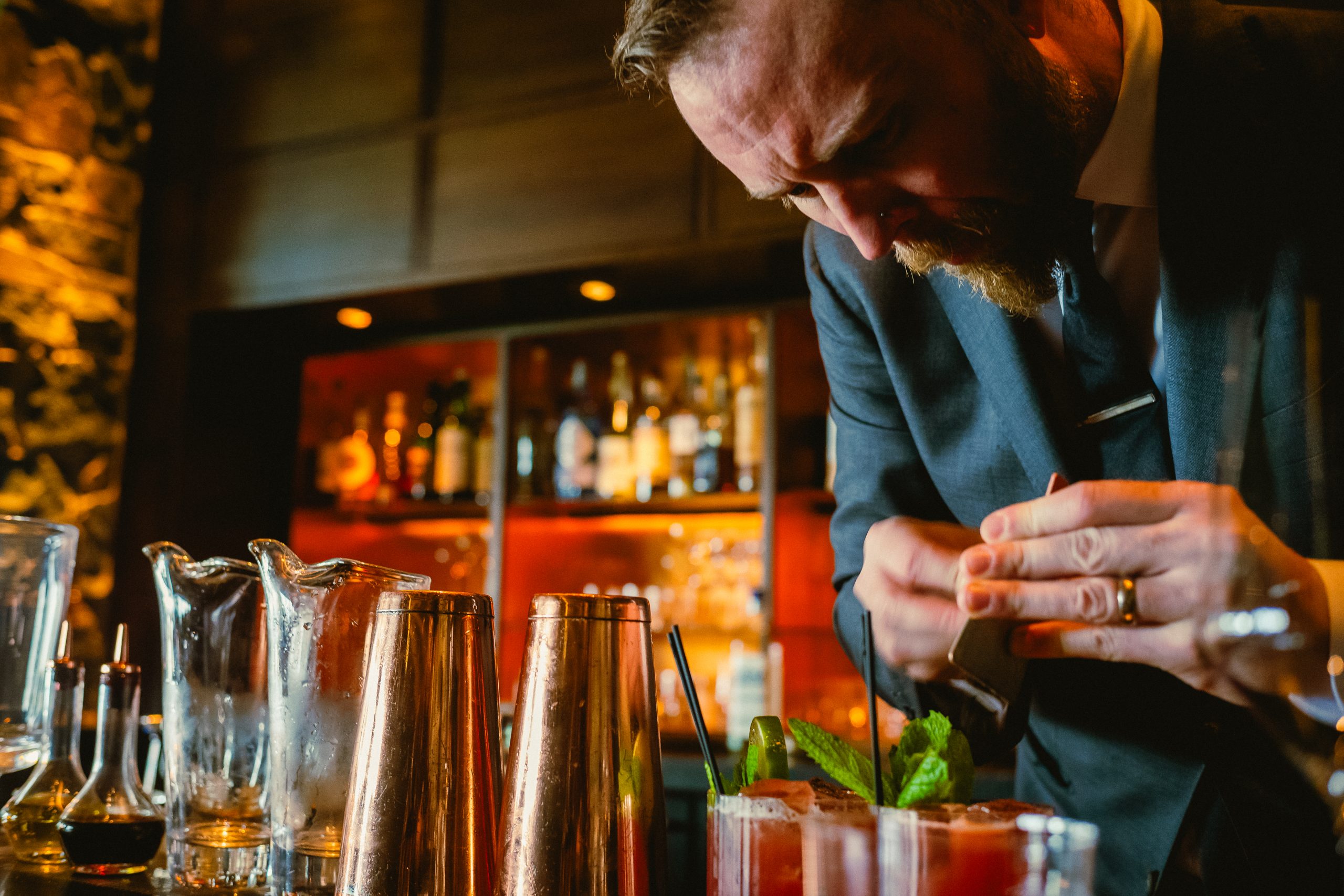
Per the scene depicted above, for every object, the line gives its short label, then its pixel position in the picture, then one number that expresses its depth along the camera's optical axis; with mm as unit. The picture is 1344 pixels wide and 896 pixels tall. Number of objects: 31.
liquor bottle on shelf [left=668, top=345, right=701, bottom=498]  2850
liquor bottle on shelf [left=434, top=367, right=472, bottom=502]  3168
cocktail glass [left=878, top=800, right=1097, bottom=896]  541
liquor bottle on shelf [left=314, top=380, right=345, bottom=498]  3412
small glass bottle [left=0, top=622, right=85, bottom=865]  997
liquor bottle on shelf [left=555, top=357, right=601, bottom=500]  2975
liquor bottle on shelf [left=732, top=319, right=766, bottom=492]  2752
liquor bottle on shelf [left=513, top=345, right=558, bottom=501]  3037
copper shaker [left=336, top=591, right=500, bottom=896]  715
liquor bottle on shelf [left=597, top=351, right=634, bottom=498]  2939
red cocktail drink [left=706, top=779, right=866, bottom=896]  630
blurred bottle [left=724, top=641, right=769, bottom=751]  2637
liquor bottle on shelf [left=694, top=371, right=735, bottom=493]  2811
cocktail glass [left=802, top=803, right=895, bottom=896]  578
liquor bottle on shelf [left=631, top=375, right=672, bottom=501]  2873
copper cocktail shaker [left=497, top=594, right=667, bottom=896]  698
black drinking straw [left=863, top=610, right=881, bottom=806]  623
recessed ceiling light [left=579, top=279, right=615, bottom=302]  2844
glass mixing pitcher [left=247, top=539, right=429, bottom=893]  782
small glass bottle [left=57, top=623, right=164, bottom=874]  941
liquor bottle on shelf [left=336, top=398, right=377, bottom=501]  3371
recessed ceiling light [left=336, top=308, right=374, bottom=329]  3193
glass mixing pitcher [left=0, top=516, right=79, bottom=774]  1006
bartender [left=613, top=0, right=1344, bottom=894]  780
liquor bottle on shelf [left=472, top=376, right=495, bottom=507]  3158
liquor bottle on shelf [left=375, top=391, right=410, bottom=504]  3412
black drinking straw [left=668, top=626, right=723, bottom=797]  700
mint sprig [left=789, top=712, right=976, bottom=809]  642
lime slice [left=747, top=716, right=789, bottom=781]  724
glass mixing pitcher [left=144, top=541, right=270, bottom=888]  889
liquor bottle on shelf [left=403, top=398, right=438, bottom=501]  3253
